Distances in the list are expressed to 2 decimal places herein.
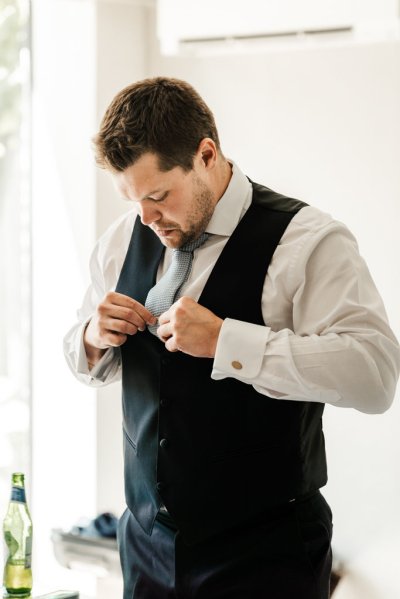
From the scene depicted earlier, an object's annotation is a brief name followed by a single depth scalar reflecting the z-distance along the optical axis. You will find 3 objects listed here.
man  2.08
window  3.46
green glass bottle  2.27
